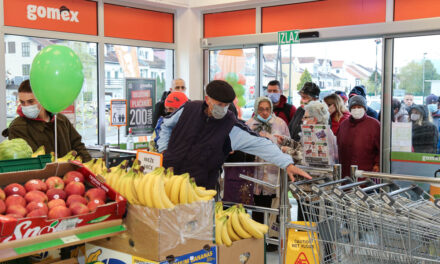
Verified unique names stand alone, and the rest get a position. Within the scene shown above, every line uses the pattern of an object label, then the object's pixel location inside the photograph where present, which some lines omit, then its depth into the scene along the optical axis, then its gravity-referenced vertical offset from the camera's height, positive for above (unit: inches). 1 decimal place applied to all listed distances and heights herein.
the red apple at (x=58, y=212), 86.9 -19.1
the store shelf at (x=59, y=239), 79.7 -23.2
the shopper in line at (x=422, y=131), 243.1 -12.0
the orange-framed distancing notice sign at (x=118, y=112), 305.7 -4.0
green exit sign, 287.2 +41.2
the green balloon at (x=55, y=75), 121.0 +7.5
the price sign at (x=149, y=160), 111.6 -12.5
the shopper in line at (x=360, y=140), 223.8 -15.2
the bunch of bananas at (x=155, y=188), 93.0 -16.2
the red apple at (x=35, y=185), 95.7 -15.8
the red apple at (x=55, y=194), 94.1 -17.1
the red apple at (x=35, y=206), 87.7 -18.1
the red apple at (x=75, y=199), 92.8 -17.9
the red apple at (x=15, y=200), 87.7 -17.2
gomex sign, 256.2 +50.0
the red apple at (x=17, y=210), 85.4 -18.3
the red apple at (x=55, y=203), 89.7 -18.0
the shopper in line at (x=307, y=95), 233.0 +5.6
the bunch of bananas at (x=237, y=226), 108.8 -27.1
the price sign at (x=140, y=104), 316.5 +1.2
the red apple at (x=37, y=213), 85.6 -18.9
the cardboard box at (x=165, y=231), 88.1 -23.6
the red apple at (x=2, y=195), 89.0 -16.4
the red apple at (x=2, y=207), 85.6 -17.8
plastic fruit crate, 103.9 -12.8
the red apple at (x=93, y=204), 92.1 -18.6
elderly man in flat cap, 140.2 -10.2
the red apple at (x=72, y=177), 101.4 -14.9
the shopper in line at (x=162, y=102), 287.3 +2.3
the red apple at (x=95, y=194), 95.6 -17.4
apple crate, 79.5 -19.3
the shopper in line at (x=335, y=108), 251.1 -0.7
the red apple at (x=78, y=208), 89.5 -18.9
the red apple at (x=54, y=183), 97.7 -15.6
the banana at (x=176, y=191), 97.6 -16.9
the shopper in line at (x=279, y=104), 254.5 +1.3
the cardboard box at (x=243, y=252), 103.1 -32.1
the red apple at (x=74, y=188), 97.0 -16.5
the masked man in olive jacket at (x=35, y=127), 158.1 -7.2
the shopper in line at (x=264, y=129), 208.5 -9.9
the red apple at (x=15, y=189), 92.0 -15.9
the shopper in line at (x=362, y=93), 259.3 +7.4
